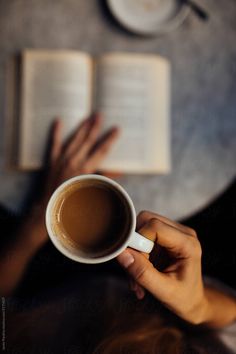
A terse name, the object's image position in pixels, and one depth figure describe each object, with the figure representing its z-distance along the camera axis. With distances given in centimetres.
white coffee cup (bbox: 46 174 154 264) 53
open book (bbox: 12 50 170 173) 90
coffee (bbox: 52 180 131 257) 59
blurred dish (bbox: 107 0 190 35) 90
